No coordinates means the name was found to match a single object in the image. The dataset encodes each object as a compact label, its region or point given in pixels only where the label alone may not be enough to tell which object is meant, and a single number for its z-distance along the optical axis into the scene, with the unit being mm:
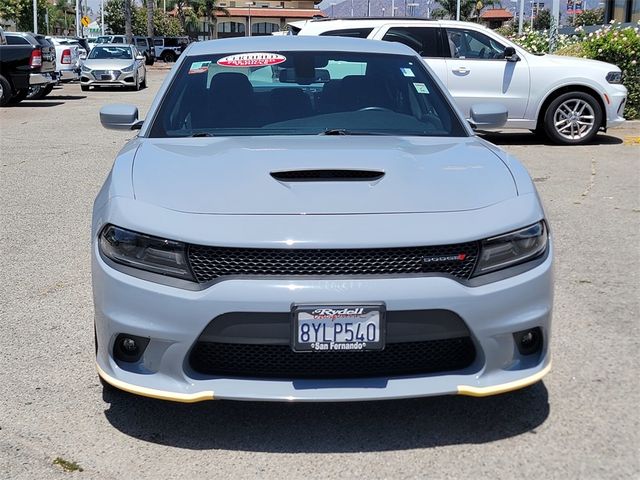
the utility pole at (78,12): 58391
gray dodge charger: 3086
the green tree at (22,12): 64500
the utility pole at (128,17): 57575
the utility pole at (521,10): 33775
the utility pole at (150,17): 63744
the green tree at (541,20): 102838
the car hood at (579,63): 12406
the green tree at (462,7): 83500
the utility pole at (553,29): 18266
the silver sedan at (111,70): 26266
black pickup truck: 19531
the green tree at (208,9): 85500
